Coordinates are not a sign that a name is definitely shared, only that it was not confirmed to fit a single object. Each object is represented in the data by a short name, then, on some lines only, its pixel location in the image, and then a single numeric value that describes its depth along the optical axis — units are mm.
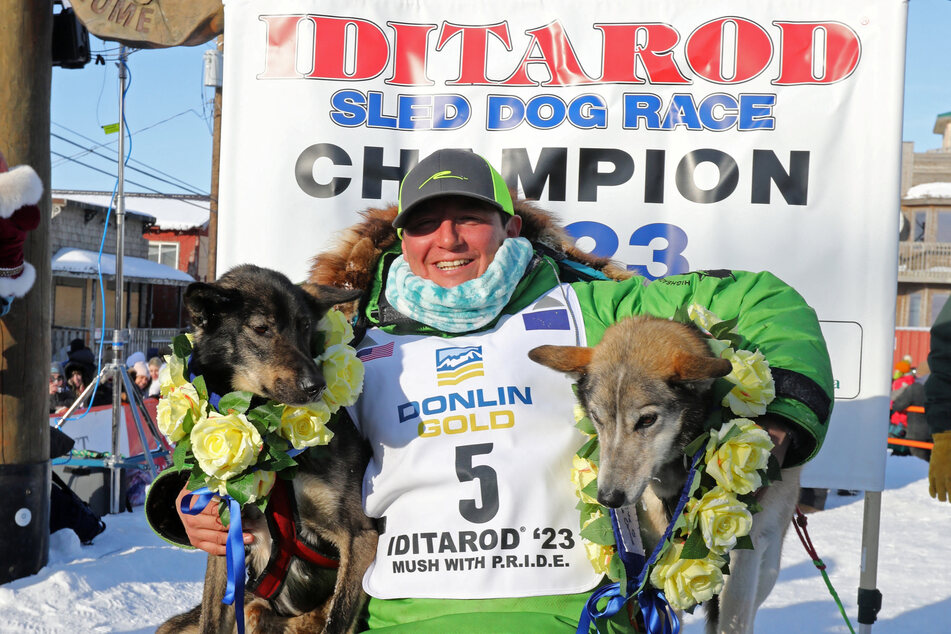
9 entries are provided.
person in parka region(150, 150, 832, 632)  2059
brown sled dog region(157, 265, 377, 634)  2201
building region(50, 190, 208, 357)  21297
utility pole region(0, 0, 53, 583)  4637
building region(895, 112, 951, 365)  29484
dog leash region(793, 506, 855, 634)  2882
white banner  3646
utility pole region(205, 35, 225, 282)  9664
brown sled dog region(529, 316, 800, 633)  1823
